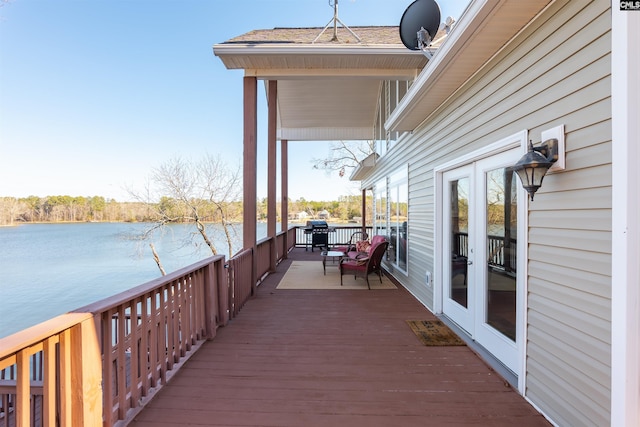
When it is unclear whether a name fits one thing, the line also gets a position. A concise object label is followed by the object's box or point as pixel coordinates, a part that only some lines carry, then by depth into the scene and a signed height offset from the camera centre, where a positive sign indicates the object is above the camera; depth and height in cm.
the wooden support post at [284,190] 938 +69
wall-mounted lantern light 187 +31
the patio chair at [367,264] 555 -104
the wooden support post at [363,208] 1246 +15
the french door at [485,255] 253 -45
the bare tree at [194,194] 1457 +89
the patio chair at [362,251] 606 -97
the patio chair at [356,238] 789 -99
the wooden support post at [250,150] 473 +99
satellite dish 356 +239
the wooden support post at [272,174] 631 +84
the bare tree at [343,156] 1745 +336
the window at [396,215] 574 -8
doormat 314 -140
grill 1077 -83
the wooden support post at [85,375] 149 -85
